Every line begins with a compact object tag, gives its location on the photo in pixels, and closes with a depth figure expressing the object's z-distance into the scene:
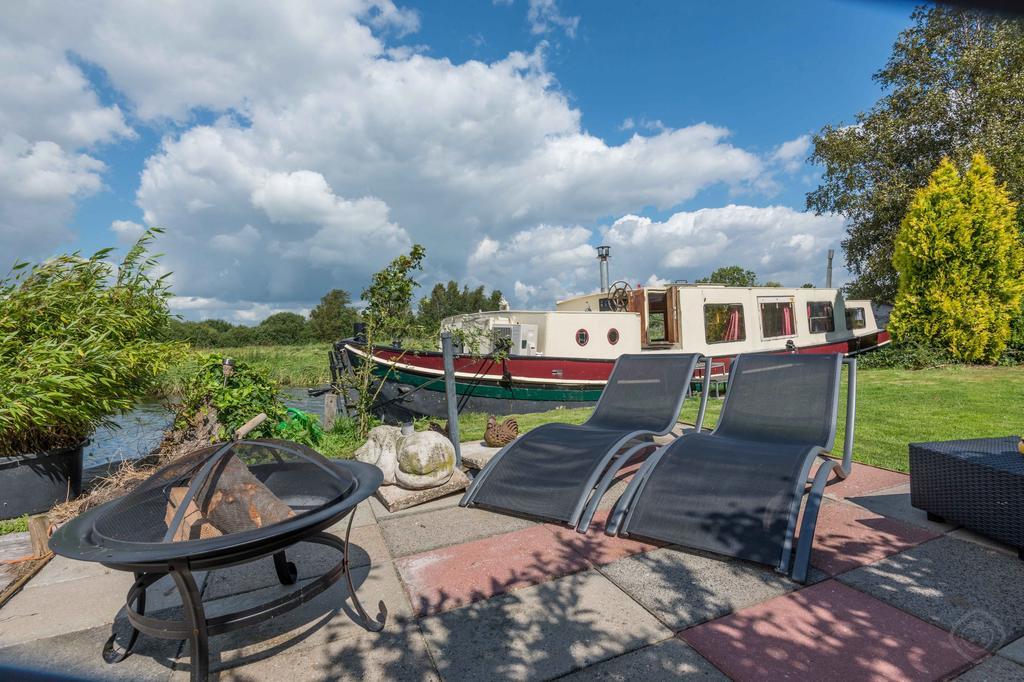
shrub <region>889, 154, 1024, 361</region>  10.93
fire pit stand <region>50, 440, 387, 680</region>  1.90
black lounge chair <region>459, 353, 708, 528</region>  3.59
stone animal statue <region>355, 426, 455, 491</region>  4.21
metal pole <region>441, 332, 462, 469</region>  4.99
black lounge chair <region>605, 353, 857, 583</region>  2.84
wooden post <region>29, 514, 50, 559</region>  3.36
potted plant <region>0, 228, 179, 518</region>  3.98
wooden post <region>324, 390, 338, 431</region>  6.93
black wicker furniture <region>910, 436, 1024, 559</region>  2.75
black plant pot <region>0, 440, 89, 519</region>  4.15
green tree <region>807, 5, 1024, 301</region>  14.65
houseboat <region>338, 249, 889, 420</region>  10.04
